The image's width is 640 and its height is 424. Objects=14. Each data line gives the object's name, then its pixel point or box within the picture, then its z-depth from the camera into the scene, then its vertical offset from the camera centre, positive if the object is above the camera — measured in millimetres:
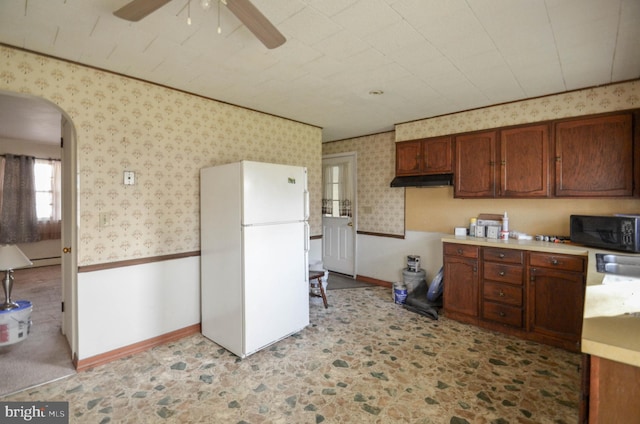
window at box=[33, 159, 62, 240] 6016 +252
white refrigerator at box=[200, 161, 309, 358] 2529 -420
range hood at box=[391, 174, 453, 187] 3594 +368
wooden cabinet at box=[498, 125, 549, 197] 2992 +505
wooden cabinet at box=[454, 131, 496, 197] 3321 +521
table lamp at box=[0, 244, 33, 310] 2663 -501
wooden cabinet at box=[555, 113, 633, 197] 2600 +491
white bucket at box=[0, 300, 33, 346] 2652 -1072
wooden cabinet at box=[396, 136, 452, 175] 3668 +695
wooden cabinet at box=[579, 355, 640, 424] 879 -569
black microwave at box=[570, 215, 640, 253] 2348 -193
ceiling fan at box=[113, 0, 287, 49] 1302 +911
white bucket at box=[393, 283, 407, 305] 3783 -1106
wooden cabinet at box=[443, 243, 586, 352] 2584 -815
